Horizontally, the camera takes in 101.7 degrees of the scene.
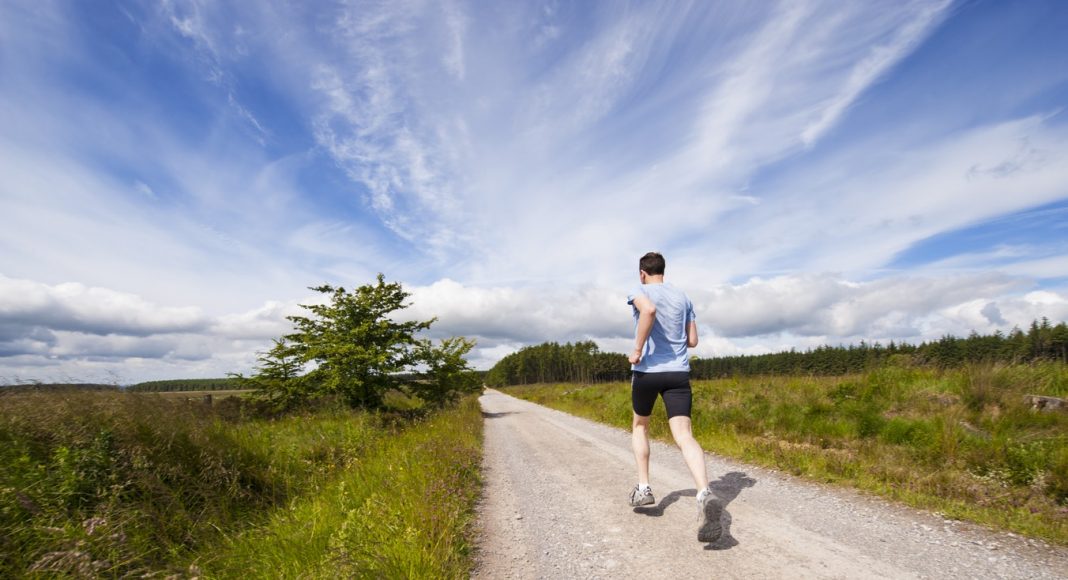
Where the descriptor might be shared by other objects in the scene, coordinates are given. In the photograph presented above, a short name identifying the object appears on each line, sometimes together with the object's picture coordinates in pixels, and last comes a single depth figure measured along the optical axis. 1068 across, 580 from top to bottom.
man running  3.75
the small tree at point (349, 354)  13.16
